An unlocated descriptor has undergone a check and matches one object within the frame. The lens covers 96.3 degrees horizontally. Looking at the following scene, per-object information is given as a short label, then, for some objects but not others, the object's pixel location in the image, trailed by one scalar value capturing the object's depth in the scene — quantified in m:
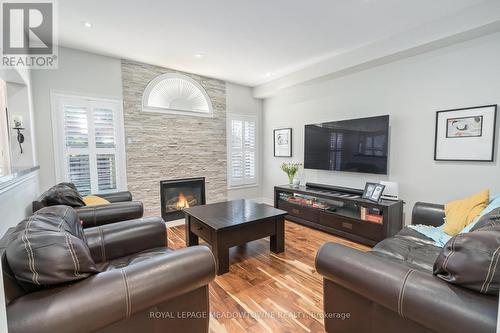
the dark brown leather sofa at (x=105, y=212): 1.99
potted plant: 4.15
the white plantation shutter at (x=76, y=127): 3.10
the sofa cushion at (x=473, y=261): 0.88
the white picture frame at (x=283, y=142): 4.54
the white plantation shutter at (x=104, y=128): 3.29
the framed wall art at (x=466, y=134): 2.35
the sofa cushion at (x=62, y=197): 2.01
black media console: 2.81
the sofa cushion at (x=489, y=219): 1.34
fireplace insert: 3.93
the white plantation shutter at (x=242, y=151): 4.73
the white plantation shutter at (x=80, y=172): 3.15
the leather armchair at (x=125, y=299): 0.82
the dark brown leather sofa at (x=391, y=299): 0.86
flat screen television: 3.10
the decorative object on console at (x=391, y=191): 2.94
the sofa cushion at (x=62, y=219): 1.20
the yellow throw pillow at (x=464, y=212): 1.94
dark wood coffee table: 2.28
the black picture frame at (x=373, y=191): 2.91
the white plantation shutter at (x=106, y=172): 3.33
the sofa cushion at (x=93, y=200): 2.48
